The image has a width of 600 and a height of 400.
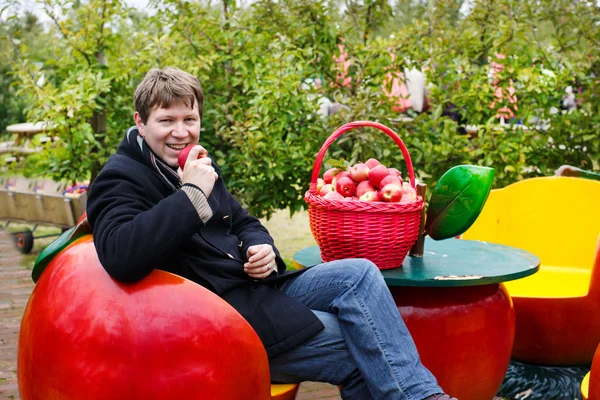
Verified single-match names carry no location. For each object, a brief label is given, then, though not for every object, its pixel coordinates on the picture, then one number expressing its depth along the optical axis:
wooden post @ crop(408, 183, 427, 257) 3.17
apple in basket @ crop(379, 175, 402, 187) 2.93
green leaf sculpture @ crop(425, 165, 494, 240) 3.01
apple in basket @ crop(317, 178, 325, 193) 3.12
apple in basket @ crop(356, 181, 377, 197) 2.98
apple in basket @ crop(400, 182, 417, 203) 2.94
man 2.32
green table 2.93
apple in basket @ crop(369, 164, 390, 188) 2.99
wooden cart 6.15
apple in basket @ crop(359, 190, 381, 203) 2.91
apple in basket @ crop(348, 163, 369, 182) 3.04
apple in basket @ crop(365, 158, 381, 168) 3.13
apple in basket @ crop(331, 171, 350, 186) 3.07
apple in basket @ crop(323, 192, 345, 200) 2.94
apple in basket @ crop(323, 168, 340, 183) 3.15
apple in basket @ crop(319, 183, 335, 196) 3.04
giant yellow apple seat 3.67
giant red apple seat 2.12
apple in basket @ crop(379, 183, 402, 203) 2.88
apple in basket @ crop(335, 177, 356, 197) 3.01
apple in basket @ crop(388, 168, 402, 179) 3.04
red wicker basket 2.84
